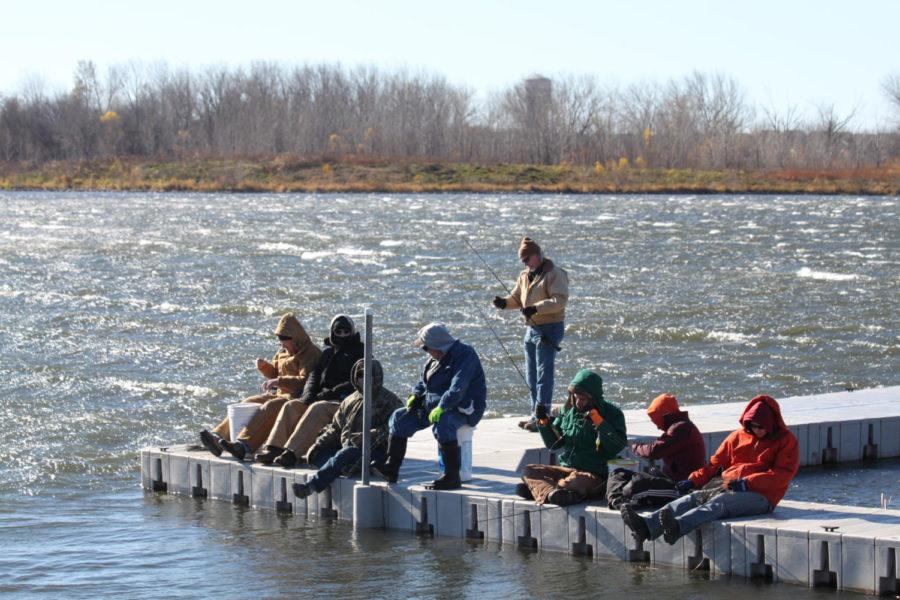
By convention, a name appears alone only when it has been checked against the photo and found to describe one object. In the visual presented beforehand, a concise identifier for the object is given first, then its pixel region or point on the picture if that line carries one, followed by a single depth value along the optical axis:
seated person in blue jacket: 19.00
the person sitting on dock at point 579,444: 18.13
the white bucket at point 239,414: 21.69
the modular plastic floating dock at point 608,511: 16.32
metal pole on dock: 19.21
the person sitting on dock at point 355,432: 20.19
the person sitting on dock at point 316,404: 21.04
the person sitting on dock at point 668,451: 17.81
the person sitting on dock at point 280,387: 21.60
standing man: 23.13
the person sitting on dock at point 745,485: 16.96
